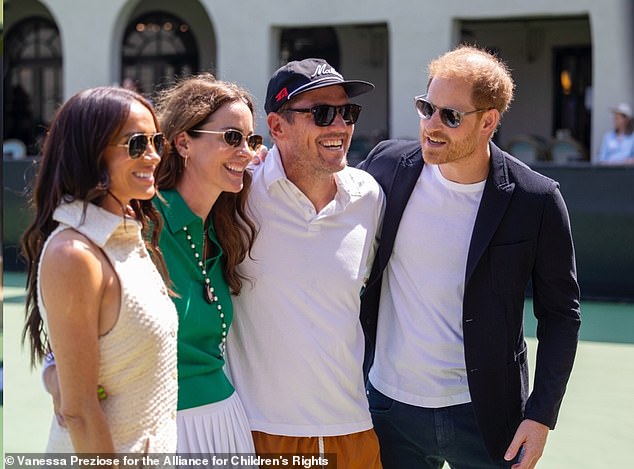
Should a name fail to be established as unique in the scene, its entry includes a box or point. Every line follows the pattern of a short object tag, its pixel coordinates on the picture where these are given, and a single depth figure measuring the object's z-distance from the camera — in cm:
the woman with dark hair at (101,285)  225
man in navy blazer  332
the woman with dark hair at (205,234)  288
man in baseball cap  321
